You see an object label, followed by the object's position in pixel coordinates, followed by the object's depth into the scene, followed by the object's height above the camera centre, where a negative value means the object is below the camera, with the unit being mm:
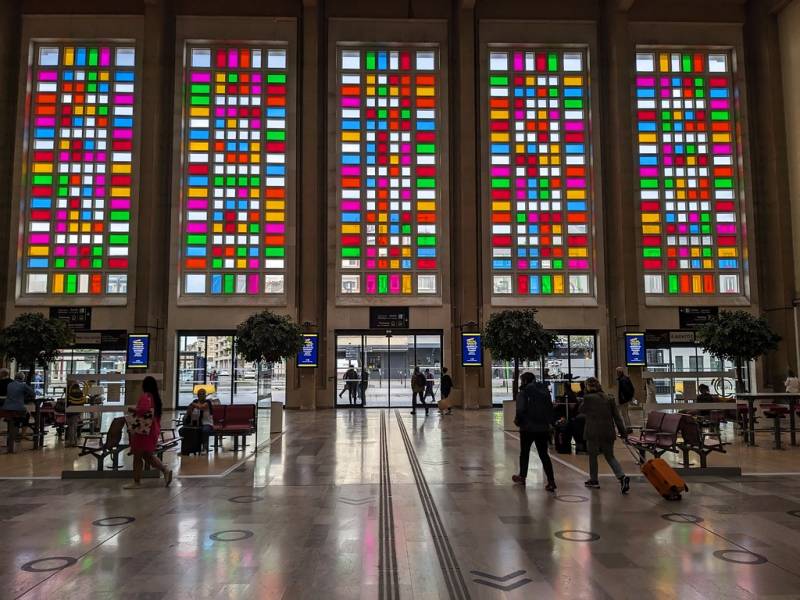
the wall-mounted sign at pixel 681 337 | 25172 +741
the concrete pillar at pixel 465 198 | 24500 +6502
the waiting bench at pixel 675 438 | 9469 -1309
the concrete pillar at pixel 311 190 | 24344 +6875
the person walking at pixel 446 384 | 20469 -889
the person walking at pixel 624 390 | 14891 -837
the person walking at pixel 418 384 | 21531 -920
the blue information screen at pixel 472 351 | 23484 +241
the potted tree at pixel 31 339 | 16125 +594
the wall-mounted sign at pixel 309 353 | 23453 +222
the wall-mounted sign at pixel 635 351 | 23844 +180
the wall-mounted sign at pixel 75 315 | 24062 +1815
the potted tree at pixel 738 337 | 18766 +535
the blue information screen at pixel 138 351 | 22906 +360
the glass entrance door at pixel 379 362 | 24906 -164
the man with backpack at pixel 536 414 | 8328 -781
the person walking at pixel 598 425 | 8359 -954
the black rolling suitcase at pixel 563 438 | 11859 -1587
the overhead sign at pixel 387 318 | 24938 +1623
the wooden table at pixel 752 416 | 12589 -1303
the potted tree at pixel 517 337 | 16516 +528
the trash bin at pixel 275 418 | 15375 -1489
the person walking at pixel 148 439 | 8703 -1118
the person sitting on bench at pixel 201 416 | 11852 -1084
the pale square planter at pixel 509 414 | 16281 -1520
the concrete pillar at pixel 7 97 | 24406 +10692
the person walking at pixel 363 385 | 24703 -1079
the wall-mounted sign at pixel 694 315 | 25188 +1650
